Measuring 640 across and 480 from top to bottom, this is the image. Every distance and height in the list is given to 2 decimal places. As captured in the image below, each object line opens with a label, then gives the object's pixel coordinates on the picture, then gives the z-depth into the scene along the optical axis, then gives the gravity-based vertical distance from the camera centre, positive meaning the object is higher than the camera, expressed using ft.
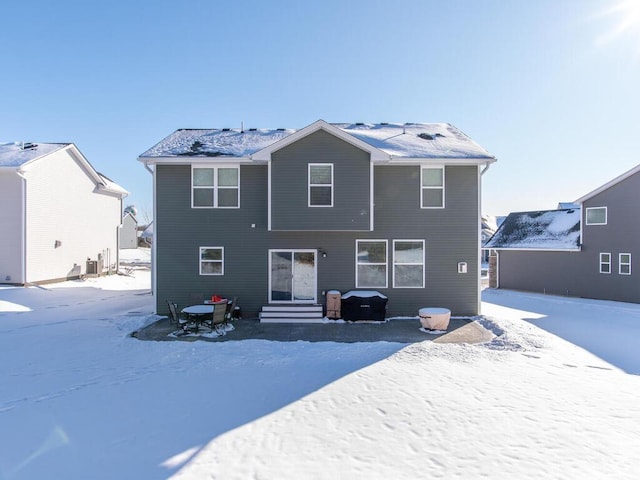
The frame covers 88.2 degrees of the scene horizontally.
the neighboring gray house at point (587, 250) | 55.01 -1.42
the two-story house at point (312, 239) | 39.73 +0.39
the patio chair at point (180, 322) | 32.99 -8.23
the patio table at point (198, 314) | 32.81 -7.14
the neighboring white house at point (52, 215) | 55.06 +5.18
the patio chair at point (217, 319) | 33.17 -7.77
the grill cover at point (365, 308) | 37.68 -7.49
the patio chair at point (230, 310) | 36.63 -7.75
